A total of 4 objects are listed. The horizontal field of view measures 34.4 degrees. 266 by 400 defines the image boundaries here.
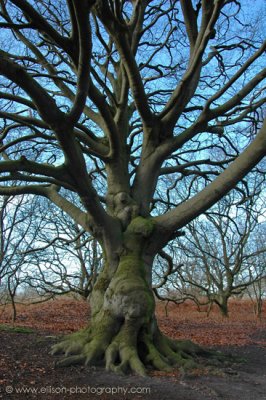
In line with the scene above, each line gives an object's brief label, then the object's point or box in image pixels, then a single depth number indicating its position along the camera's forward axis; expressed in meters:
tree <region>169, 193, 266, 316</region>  21.61
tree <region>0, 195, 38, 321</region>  18.97
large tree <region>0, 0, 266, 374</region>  5.59
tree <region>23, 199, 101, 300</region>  22.36
